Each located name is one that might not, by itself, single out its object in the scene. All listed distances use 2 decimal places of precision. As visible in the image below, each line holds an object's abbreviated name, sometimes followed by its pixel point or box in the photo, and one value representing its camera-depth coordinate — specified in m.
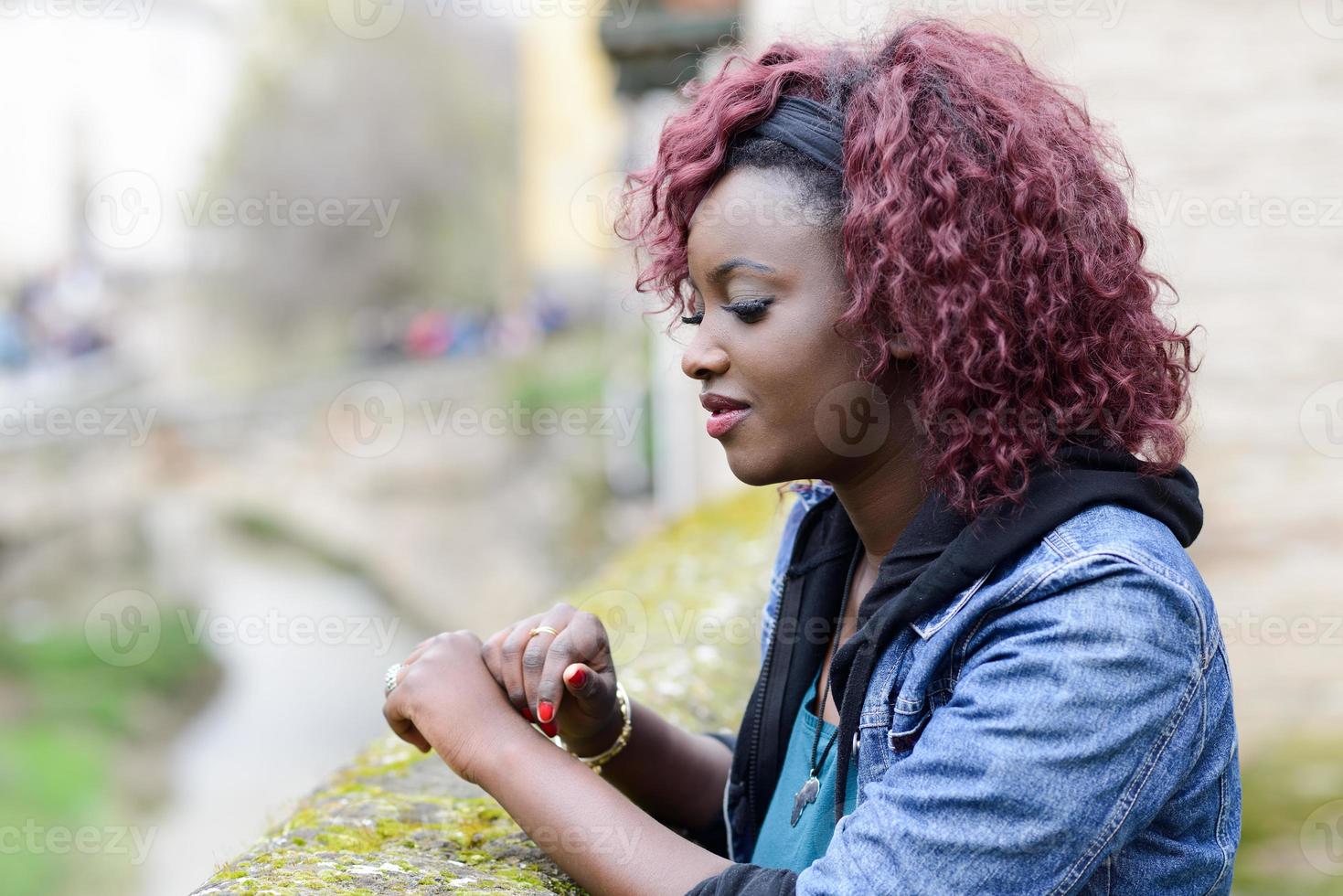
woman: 1.93
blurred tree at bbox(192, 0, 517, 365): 32.47
